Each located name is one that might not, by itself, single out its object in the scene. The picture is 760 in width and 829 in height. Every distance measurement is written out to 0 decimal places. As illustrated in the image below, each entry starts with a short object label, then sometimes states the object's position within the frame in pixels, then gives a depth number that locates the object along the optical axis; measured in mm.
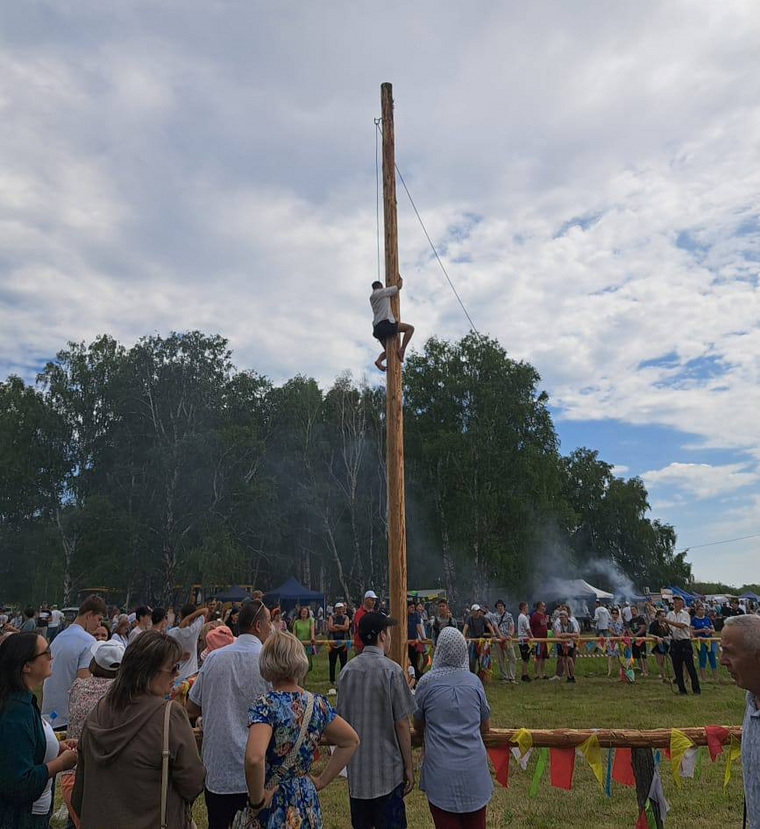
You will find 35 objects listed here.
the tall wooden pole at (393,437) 6129
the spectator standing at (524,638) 15461
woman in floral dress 2775
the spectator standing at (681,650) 13211
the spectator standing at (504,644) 15211
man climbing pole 6757
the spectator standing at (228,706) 3818
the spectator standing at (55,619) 20453
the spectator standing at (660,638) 15075
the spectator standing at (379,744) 3879
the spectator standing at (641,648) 15891
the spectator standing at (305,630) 15328
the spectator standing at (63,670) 4957
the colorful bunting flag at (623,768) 5043
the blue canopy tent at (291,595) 29953
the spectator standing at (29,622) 14739
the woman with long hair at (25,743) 2727
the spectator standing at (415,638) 13328
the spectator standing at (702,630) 15281
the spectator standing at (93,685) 4219
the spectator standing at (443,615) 13250
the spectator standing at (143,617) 7957
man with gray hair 2711
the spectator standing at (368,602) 11130
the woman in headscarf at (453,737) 3740
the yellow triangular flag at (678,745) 4676
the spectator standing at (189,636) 7191
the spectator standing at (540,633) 15766
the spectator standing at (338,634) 14133
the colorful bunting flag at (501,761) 4699
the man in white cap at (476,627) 15670
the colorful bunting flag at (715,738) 4695
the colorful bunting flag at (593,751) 4711
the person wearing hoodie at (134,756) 2543
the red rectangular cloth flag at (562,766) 4816
